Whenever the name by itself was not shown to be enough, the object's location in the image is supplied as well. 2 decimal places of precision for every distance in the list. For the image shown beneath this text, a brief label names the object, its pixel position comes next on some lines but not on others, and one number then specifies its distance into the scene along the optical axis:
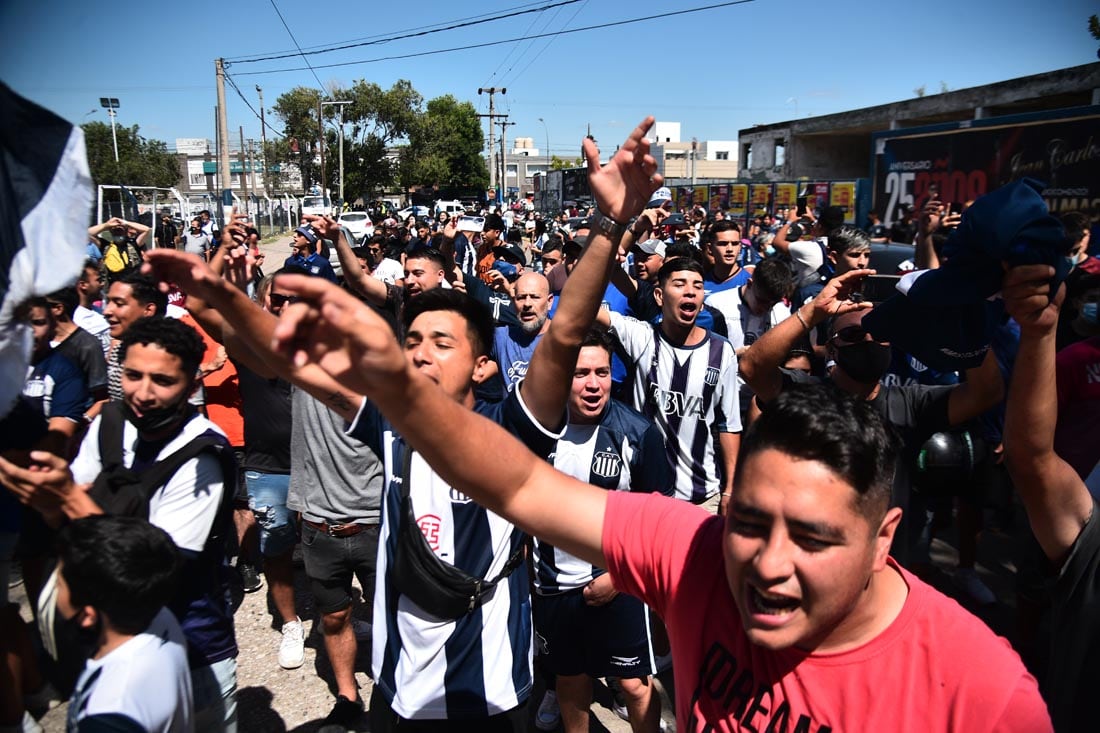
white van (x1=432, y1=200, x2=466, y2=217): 36.16
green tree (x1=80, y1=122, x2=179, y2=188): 50.97
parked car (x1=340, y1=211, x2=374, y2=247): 29.90
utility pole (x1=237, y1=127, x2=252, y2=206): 36.38
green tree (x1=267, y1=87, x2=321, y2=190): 54.56
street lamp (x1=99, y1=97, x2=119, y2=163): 50.34
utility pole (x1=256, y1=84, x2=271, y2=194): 52.88
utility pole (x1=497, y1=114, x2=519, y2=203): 65.56
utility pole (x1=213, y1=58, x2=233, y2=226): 23.31
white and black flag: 1.39
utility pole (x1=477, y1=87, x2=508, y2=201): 61.69
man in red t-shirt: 1.27
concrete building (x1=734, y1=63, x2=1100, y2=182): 19.20
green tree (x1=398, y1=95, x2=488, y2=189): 60.94
